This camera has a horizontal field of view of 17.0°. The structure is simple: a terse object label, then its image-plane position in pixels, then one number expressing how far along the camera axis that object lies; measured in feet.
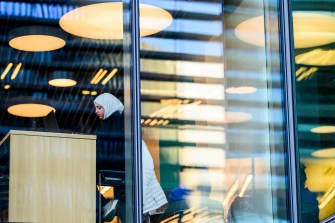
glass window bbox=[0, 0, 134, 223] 36.45
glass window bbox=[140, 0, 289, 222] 40.23
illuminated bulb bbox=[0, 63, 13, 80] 41.16
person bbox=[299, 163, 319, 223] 40.90
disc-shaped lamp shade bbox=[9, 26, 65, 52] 43.32
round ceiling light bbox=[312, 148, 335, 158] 41.83
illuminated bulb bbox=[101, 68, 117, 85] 40.95
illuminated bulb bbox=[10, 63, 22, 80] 42.59
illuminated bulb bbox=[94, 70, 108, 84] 41.99
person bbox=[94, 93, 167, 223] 37.68
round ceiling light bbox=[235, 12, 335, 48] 42.99
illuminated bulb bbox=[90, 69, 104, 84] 42.33
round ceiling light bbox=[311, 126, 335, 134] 41.93
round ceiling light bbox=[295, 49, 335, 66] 42.49
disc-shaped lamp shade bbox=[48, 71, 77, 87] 42.89
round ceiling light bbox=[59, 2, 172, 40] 41.36
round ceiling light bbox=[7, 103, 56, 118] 39.66
